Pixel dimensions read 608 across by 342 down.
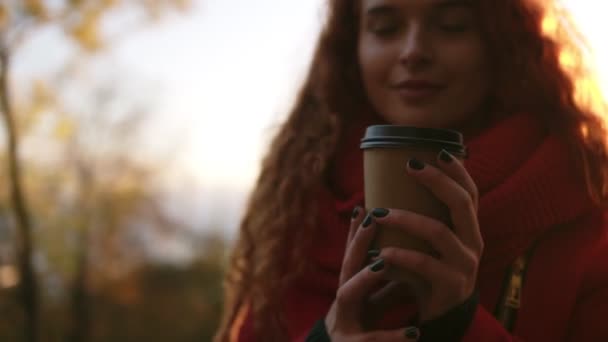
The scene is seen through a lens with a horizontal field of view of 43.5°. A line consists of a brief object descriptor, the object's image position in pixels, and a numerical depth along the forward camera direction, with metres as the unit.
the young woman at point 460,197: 1.28
